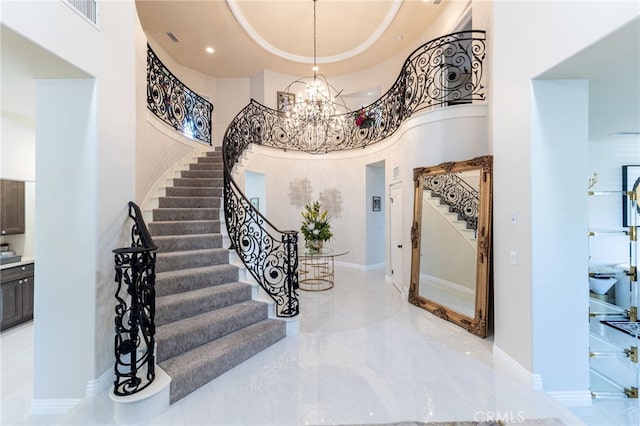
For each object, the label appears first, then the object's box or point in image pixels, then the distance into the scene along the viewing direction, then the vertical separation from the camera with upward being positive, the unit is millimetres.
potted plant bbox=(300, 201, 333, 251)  5648 -417
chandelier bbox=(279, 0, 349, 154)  6608 +2363
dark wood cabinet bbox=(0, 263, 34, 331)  3816 -1251
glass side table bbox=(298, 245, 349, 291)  5559 -1590
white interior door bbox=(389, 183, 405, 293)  5613 -474
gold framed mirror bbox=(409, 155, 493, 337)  3459 -451
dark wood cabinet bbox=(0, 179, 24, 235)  4180 +91
